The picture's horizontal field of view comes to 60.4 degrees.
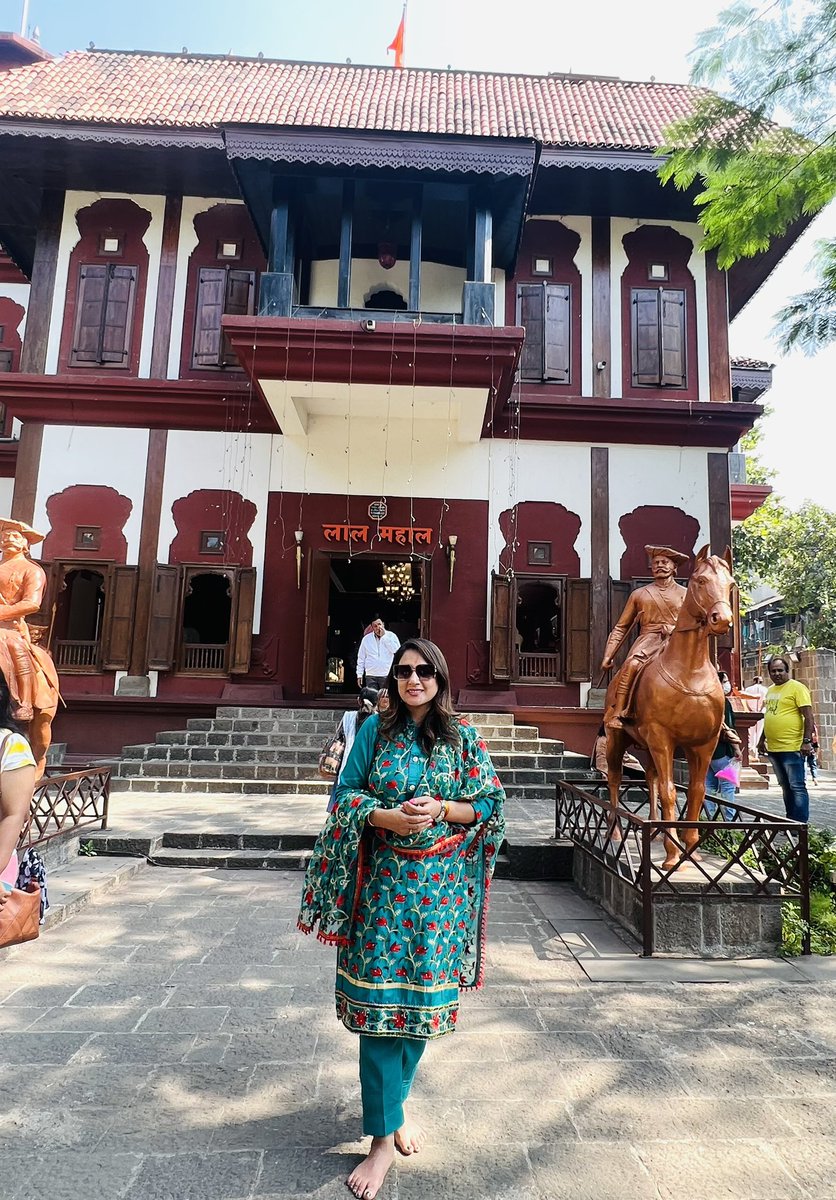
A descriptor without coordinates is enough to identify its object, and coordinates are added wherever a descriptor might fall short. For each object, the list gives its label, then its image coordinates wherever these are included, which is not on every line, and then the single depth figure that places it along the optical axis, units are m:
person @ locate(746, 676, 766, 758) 11.92
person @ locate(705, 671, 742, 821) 7.05
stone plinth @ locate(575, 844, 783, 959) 4.30
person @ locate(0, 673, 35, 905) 2.54
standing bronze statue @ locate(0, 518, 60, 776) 6.74
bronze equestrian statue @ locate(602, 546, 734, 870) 5.04
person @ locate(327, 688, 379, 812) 5.31
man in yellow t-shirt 7.19
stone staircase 8.98
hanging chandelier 12.78
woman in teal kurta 2.23
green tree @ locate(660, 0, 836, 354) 5.89
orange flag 16.77
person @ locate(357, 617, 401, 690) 9.87
